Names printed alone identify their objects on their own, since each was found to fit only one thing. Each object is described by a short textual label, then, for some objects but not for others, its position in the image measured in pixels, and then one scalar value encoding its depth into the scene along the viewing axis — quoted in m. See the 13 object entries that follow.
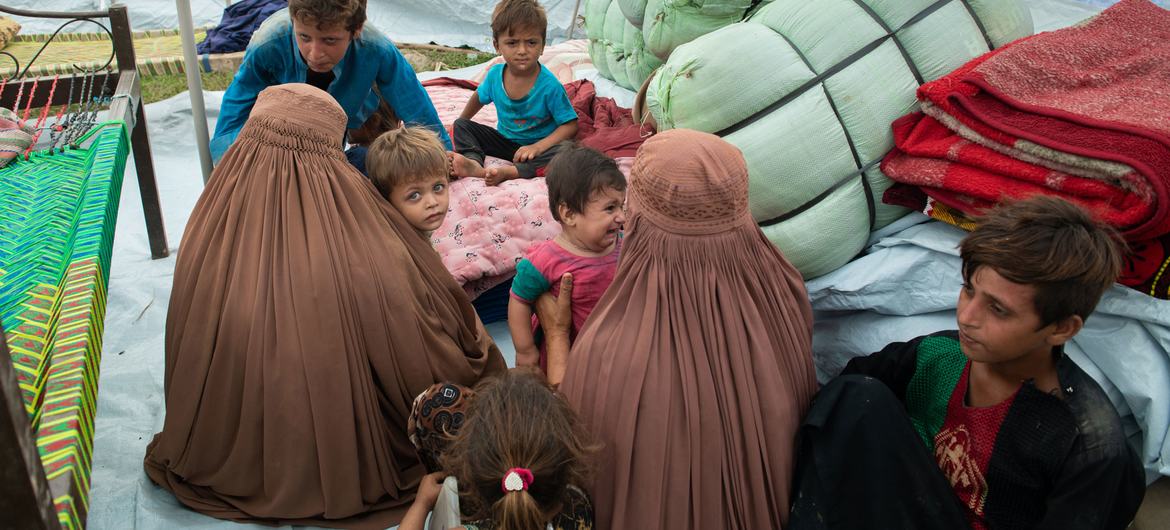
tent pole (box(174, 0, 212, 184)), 2.81
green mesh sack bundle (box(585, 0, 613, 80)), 4.63
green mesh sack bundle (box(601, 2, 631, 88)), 4.38
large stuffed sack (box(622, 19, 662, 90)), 4.02
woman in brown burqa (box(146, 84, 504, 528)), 1.97
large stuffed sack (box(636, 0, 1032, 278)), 2.38
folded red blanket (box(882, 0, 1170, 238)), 1.86
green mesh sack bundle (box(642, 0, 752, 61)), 2.96
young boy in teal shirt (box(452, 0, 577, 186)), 3.46
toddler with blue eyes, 2.25
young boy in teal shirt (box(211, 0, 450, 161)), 2.65
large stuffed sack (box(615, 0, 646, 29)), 3.84
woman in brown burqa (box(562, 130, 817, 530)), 1.70
